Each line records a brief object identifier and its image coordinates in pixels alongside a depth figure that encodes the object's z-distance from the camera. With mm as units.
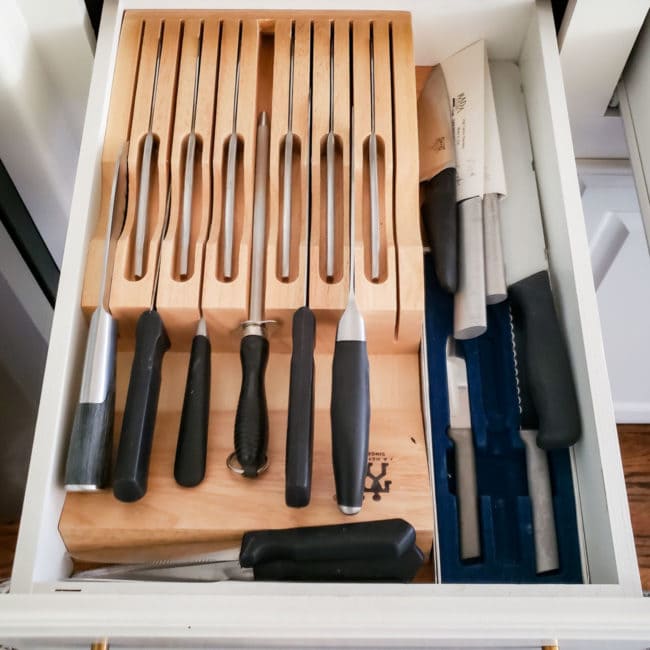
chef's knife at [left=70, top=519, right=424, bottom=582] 510
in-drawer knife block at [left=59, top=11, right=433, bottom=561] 557
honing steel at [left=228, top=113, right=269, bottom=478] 549
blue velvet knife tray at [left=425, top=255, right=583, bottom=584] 572
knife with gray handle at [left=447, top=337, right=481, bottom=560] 580
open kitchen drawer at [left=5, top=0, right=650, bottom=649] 440
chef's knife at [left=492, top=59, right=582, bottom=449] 570
